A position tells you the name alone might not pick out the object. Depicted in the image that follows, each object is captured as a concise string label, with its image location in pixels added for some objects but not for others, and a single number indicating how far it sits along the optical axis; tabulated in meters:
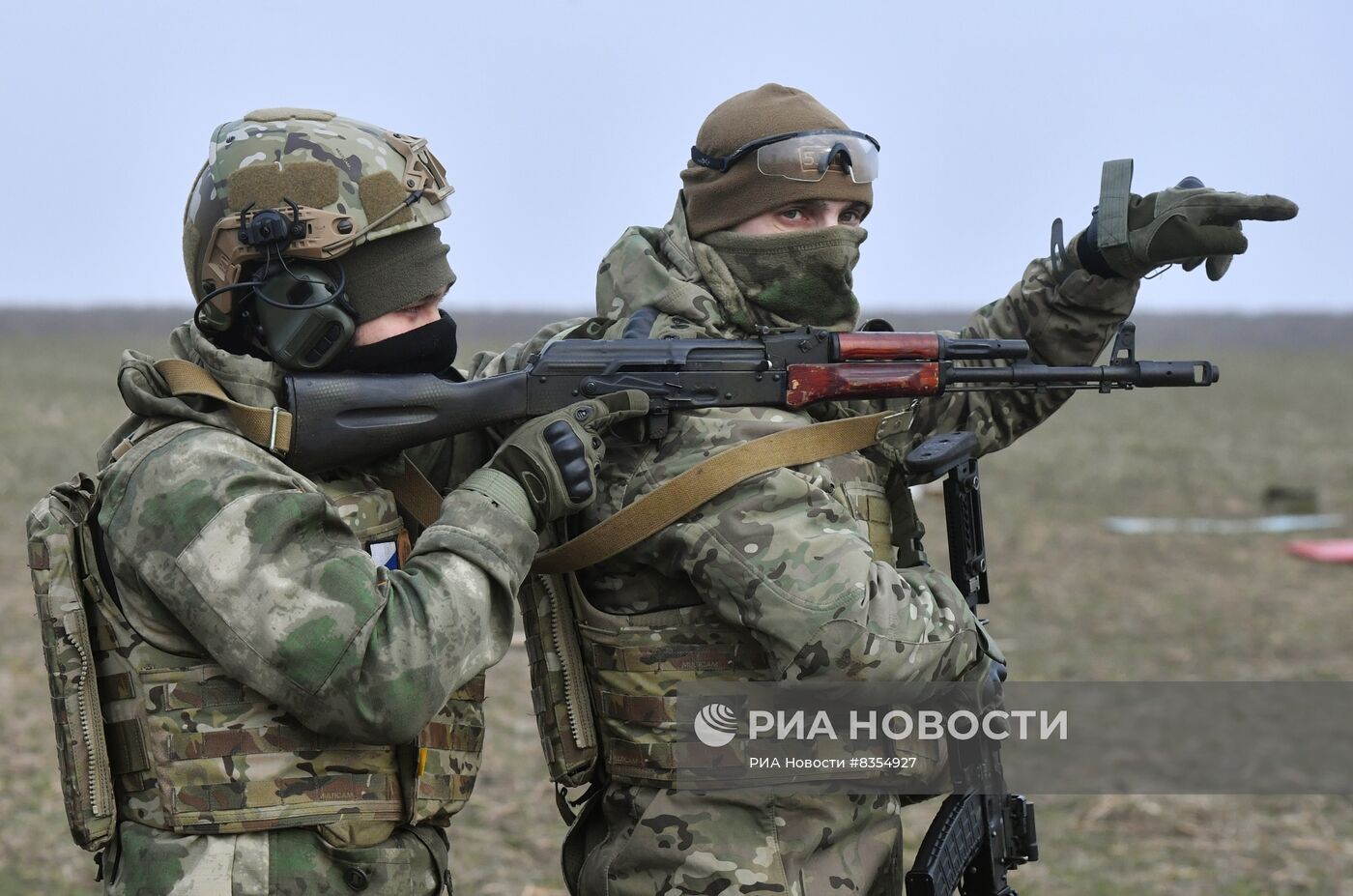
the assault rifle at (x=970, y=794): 8.22
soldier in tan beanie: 7.40
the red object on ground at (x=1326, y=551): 29.30
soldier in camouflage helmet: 6.74
